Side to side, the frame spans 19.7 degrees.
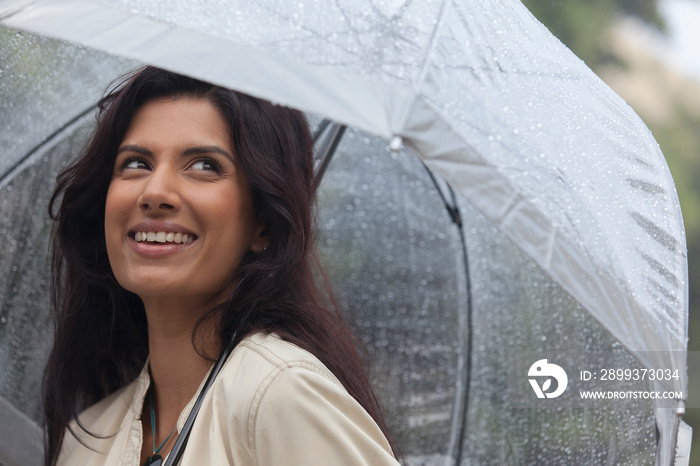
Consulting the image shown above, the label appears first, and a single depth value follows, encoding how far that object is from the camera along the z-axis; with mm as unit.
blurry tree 5457
